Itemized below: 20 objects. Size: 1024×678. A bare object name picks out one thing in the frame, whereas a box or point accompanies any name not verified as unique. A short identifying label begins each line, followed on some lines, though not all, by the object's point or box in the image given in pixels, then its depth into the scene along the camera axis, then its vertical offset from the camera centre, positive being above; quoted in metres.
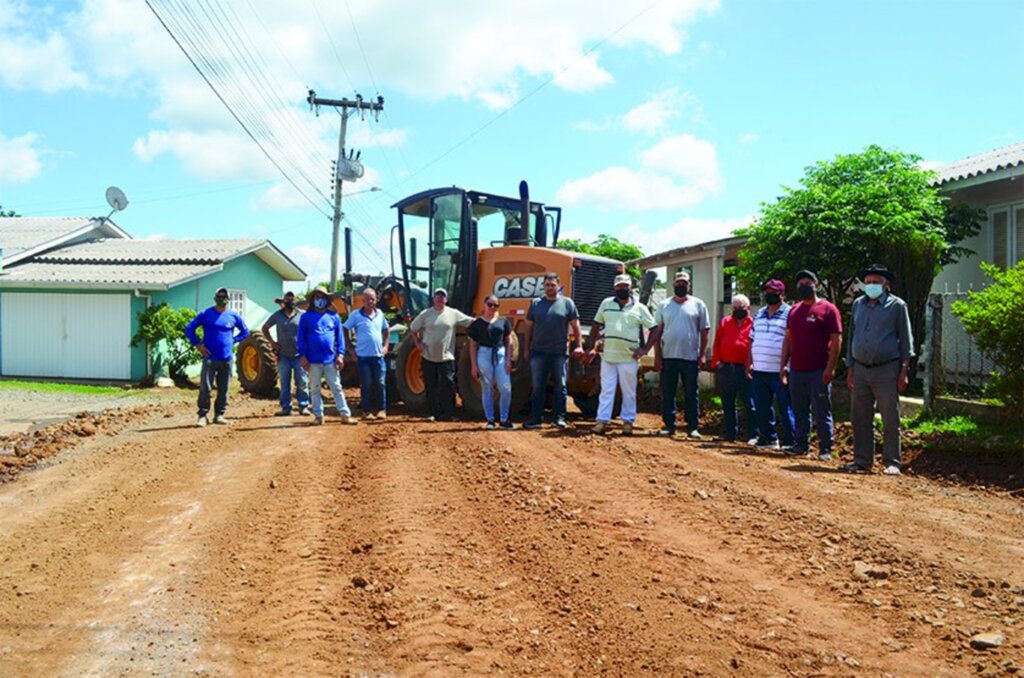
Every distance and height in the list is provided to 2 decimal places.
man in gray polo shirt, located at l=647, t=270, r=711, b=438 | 9.70 +0.14
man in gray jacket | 7.69 -0.10
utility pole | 28.98 +6.62
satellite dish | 25.41 +4.54
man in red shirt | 9.43 -0.11
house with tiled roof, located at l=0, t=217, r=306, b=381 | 19.26 +1.24
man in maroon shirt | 8.42 +0.05
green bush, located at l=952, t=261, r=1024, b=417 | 8.30 +0.22
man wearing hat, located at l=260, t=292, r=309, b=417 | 12.06 +0.09
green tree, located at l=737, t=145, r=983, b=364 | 11.24 +1.72
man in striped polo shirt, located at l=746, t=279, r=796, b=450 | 9.00 -0.13
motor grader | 11.64 +1.16
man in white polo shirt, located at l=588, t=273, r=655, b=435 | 9.73 +0.07
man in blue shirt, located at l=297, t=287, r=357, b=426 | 11.05 +0.08
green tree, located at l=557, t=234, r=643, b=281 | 42.91 +5.38
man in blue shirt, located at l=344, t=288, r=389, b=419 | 11.47 +0.03
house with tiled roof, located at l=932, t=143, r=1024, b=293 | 12.55 +2.18
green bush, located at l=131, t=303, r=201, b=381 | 18.70 +0.40
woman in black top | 10.21 -0.03
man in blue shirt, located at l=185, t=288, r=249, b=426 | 10.89 +0.09
